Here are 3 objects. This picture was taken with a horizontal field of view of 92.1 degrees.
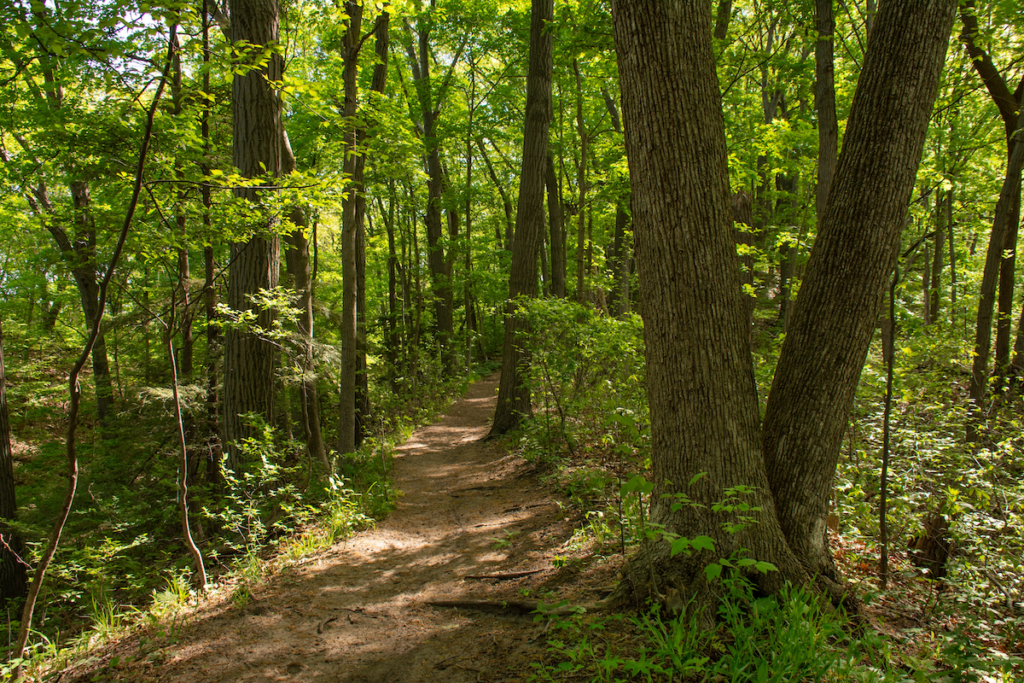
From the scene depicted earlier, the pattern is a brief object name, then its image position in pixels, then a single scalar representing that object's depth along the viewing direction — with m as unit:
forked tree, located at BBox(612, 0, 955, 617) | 2.78
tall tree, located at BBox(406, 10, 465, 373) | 14.82
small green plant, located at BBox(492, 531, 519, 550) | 4.84
